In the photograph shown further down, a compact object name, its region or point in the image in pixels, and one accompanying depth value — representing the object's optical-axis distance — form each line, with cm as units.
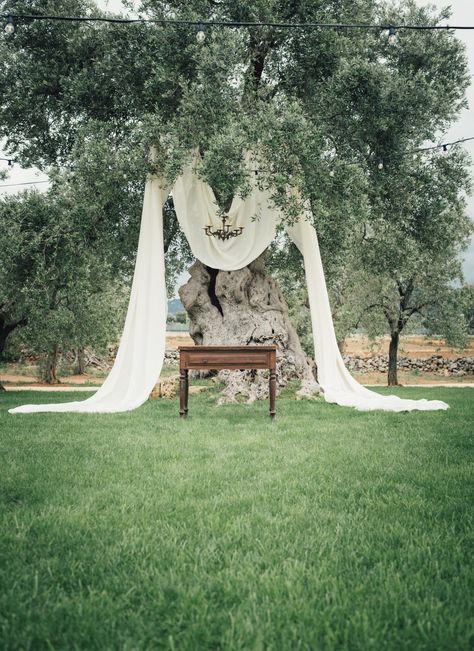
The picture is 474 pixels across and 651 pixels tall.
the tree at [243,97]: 931
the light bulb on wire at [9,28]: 692
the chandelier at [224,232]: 1021
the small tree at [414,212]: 1191
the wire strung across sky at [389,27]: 650
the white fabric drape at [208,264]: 934
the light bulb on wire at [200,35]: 728
